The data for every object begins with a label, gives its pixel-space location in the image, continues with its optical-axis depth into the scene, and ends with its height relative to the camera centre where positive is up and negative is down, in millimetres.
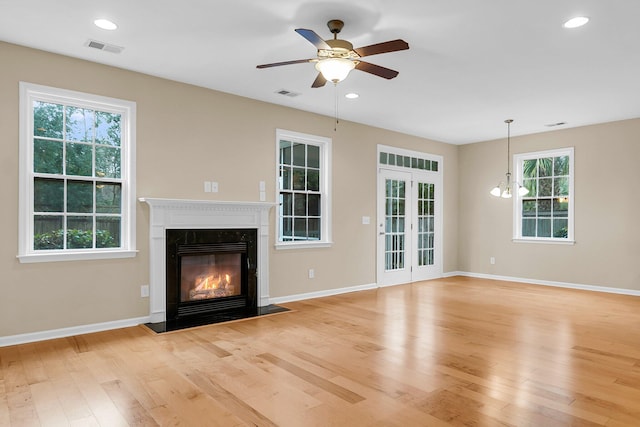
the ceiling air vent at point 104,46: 3785 +1499
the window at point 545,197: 7152 +235
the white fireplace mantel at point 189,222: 4535 -143
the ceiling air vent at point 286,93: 5160 +1459
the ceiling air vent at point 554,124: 6730 +1401
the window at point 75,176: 3932 +339
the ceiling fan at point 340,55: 2961 +1157
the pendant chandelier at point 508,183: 7489 +515
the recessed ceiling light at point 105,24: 3357 +1504
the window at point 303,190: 5848 +291
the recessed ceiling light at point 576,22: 3245 +1487
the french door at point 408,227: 7176 -302
